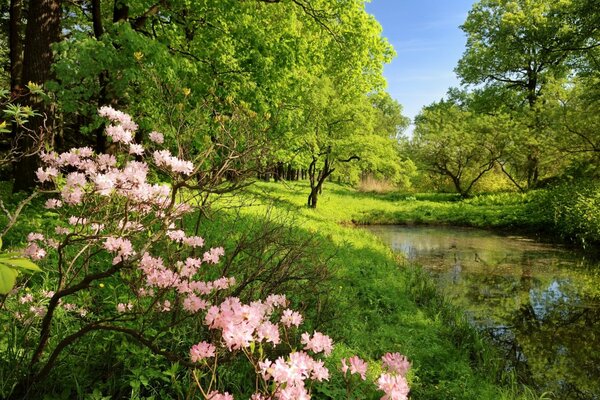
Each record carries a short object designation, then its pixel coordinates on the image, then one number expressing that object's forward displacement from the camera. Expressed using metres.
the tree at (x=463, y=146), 26.95
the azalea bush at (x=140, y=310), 1.87
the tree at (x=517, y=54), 25.67
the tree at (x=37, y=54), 8.26
